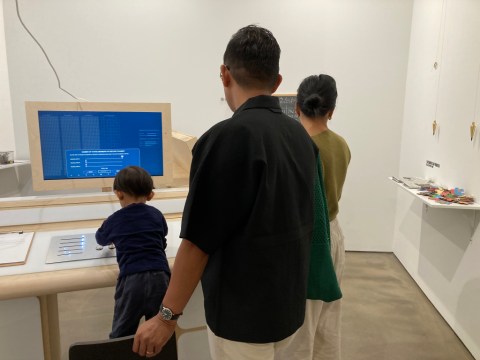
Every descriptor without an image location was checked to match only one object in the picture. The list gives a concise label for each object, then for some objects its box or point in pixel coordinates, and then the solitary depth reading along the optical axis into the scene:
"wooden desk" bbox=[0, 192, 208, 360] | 1.22
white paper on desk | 1.32
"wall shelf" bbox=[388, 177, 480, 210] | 1.92
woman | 1.45
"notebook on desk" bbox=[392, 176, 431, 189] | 2.54
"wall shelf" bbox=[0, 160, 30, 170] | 2.68
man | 0.81
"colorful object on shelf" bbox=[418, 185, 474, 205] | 2.03
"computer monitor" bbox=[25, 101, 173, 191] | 1.60
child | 1.35
